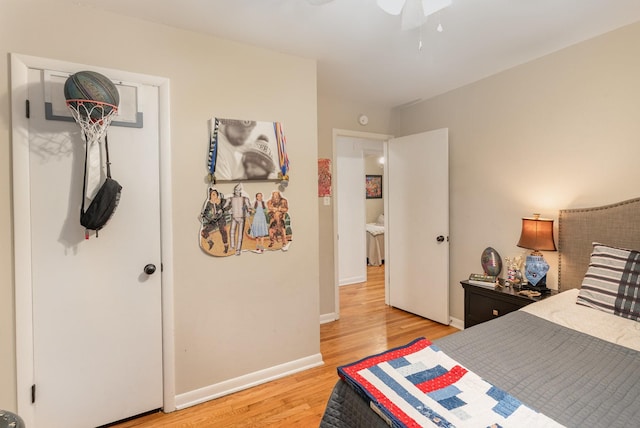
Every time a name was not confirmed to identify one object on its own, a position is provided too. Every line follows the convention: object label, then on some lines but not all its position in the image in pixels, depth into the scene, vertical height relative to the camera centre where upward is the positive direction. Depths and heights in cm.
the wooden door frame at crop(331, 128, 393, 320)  351 -11
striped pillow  172 -43
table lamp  237 -28
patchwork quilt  99 -66
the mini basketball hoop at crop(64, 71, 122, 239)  163 +47
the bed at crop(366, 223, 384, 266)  624 -70
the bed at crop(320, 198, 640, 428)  107 -65
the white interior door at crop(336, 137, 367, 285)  510 -6
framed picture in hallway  731 +56
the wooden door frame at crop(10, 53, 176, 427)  167 -6
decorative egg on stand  287 -49
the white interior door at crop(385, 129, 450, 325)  333 -16
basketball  162 +63
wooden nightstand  237 -74
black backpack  173 +4
